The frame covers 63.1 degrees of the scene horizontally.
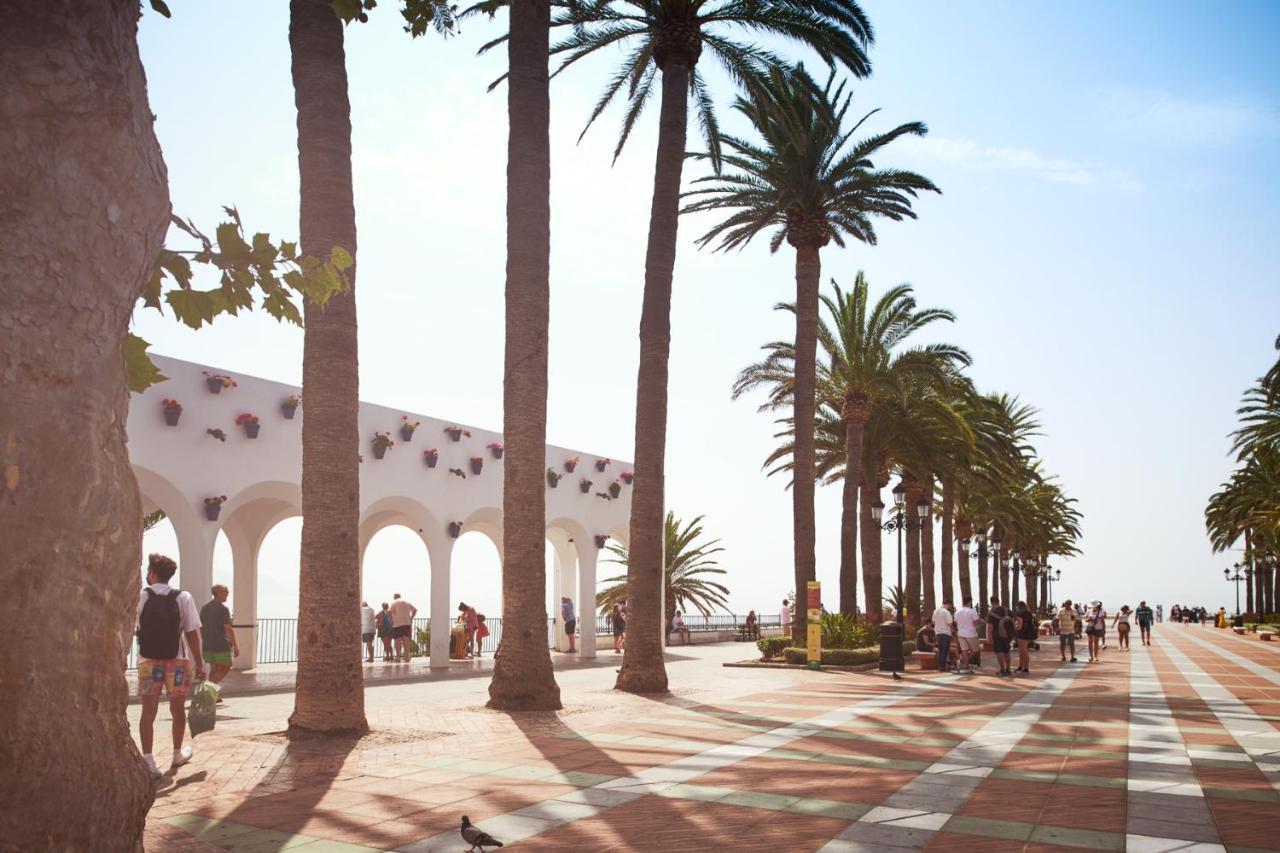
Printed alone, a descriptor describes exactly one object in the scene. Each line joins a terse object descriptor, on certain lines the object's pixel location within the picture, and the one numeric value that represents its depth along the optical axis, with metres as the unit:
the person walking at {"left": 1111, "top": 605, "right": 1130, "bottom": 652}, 36.88
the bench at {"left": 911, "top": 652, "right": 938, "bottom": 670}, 23.94
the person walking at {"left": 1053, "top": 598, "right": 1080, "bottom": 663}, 28.02
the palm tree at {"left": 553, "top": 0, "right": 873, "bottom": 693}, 17.19
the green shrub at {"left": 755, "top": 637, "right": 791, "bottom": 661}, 25.42
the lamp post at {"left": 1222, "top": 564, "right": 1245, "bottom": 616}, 87.41
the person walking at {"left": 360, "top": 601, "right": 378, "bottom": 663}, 26.38
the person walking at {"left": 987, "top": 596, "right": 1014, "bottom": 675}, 22.56
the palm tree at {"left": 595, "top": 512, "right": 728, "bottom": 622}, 37.72
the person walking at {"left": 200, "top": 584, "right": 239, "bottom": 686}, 13.62
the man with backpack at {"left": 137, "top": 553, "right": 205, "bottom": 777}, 8.66
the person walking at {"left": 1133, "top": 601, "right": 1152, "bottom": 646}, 42.22
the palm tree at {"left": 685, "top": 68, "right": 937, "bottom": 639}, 25.78
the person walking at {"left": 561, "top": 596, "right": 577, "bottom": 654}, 30.39
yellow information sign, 22.70
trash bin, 21.31
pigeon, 5.71
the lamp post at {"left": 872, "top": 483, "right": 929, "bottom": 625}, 27.18
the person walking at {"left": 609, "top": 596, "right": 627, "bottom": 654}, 31.67
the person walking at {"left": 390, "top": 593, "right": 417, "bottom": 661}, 25.98
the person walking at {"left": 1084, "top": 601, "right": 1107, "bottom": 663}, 29.94
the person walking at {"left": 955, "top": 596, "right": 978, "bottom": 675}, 23.27
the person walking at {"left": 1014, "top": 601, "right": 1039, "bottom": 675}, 23.00
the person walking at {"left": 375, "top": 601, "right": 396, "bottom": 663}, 26.81
